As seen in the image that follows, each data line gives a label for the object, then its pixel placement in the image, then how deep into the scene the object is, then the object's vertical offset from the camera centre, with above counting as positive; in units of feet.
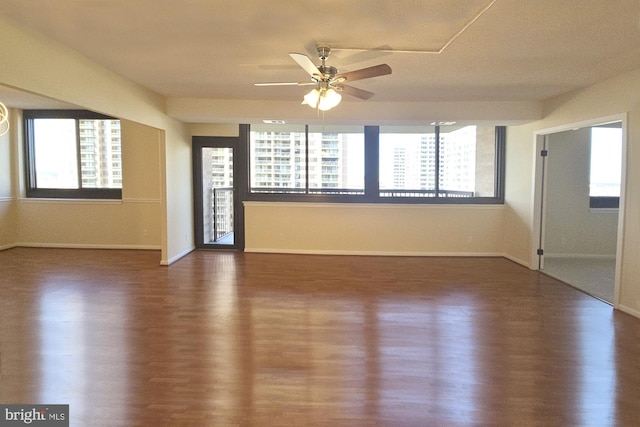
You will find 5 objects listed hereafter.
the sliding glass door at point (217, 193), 22.40 -0.03
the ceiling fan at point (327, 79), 9.53 +3.24
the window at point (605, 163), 20.49 +1.71
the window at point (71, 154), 22.63 +2.51
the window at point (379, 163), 21.76 +1.83
